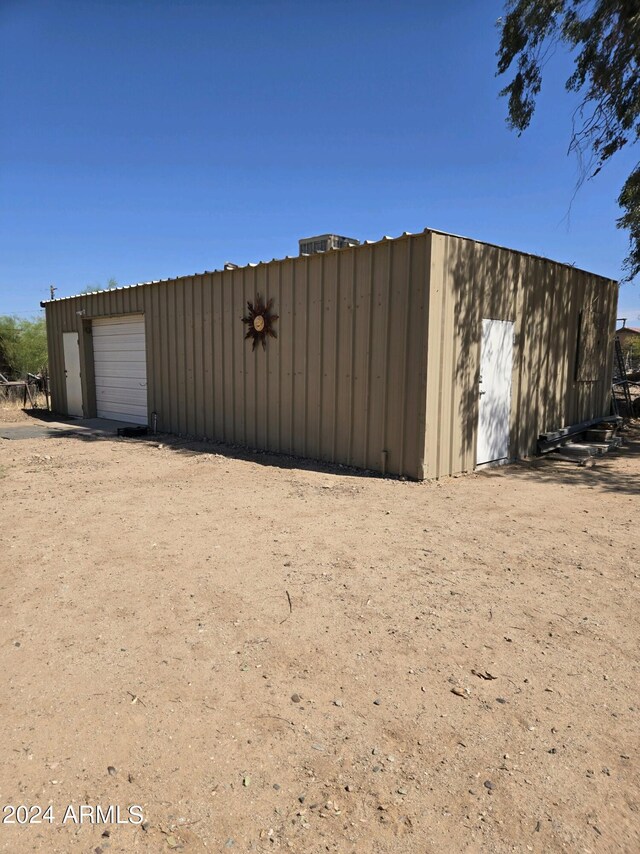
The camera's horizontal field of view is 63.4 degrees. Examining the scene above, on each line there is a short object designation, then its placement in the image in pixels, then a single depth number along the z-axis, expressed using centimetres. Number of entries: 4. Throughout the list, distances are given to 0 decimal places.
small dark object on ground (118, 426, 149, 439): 967
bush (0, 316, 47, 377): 1761
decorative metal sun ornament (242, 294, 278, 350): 756
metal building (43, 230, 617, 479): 598
